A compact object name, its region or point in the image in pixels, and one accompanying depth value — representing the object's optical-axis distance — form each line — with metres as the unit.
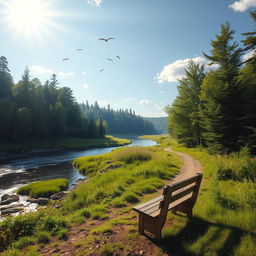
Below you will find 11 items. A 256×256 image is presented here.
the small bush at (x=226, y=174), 8.28
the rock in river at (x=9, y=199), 10.56
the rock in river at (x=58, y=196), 11.12
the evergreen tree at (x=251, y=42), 13.27
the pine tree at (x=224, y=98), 14.55
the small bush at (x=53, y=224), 5.16
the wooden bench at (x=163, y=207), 3.88
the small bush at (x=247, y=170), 7.63
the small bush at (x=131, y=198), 6.91
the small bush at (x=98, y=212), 5.88
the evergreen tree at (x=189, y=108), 24.83
